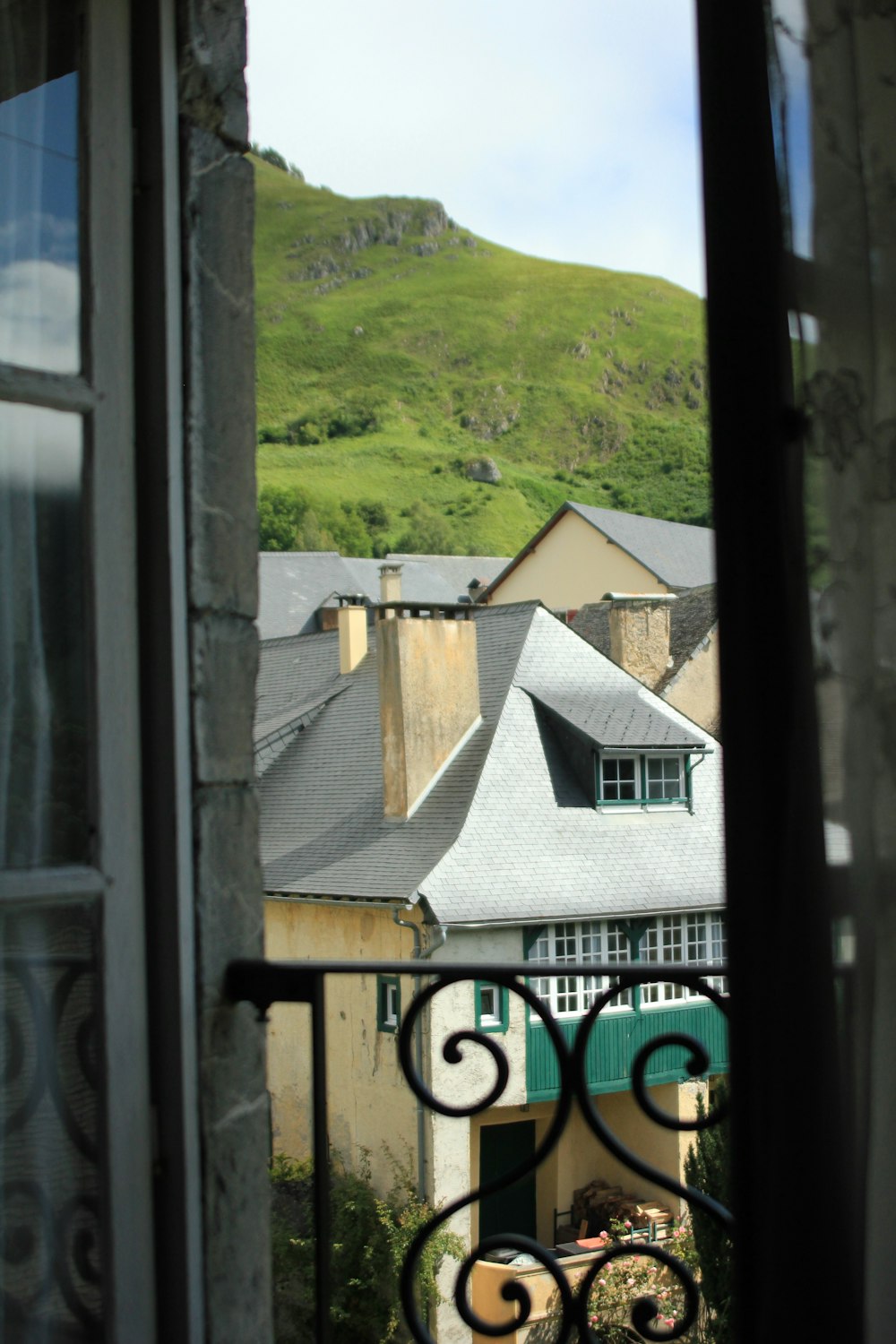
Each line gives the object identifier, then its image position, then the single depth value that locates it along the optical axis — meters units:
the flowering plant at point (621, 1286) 14.88
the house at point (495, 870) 17.03
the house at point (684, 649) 21.08
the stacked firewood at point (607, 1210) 17.00
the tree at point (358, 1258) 16.44
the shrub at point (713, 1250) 10.04
